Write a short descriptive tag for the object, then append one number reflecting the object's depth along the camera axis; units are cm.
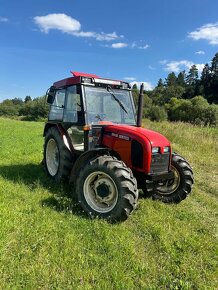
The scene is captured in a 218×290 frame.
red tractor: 352
